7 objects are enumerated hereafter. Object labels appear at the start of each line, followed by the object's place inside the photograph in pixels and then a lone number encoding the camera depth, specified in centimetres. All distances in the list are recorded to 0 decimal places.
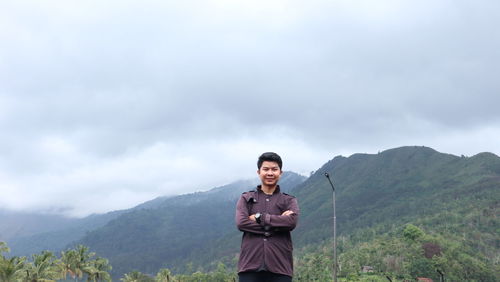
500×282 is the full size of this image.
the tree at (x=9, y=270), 4025
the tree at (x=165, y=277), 7794
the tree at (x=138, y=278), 7744
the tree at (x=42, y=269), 4434
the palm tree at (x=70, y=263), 5585
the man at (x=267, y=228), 548
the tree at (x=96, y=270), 5719
